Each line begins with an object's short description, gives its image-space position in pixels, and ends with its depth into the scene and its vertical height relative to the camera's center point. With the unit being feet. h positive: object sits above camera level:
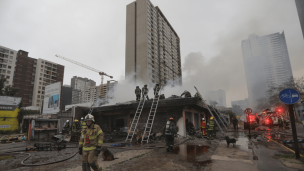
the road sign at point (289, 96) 19.85 +2.07
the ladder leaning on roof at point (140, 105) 46.28 +2.78
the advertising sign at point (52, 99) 86.02 +9.43
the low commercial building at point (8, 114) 69.93 +0.92
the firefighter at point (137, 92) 50.60 +6.89
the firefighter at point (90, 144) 13.73 -2.59
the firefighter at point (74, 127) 42.68 -3.18
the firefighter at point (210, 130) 37.04 -3.89
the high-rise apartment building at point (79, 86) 492.99 +94.20
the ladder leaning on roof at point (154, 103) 45.57 +3.02
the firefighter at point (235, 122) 67.22 -3.84
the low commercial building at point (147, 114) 43.96 +0.18
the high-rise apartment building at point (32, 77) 243.19 +63.68
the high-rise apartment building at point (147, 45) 216.33 +100.94
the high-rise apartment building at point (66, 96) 226.42 +27.56
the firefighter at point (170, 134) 24.84 -3.17
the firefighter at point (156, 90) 50.36 +7.71
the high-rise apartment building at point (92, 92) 473.88 +69.82
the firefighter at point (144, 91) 49.52 +7.06
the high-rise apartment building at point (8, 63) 224.33 +76.50
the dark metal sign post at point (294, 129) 18.28 -2.11
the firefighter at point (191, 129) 44.49 -4.34
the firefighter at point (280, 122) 70.79 -4.31
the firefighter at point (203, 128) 40.32 -3.72
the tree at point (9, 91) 134.53 +21.55
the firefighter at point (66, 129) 45.41 -3.89
